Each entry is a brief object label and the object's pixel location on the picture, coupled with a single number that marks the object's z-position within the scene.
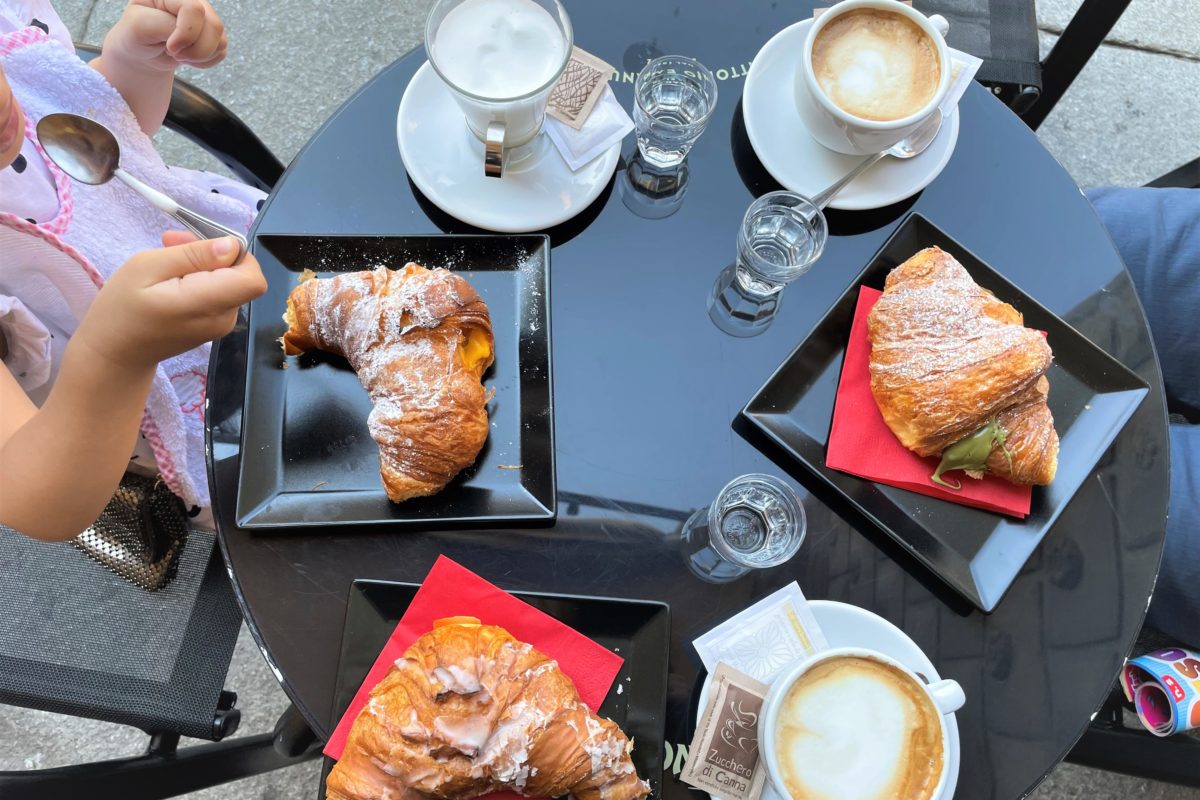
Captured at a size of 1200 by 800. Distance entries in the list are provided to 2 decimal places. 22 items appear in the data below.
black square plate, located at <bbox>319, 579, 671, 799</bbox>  1.02
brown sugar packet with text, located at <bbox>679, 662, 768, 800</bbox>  1.00
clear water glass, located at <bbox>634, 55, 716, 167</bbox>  1.24
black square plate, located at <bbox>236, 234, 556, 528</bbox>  1.08
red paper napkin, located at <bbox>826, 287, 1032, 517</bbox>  1.12
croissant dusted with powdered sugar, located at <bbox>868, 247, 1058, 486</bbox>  1.08
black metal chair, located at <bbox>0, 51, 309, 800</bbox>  1.14
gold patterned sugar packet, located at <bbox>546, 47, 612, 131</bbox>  1.22
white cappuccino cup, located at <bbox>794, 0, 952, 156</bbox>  1.18
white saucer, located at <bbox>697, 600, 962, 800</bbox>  1.04
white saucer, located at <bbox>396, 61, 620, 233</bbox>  1.20
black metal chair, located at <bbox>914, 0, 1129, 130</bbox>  1.68
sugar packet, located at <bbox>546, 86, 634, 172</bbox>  1.21
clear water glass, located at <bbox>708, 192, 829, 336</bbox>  1.21
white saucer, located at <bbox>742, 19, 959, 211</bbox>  1.24
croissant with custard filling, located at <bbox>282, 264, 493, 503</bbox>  1.04
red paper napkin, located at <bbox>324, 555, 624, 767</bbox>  1.04
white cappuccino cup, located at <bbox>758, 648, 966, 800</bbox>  0.92
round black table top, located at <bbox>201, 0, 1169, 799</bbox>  1.07
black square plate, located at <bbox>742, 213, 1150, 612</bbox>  1.10
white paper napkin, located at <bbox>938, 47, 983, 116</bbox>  1.27
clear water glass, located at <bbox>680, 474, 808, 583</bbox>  1.10
